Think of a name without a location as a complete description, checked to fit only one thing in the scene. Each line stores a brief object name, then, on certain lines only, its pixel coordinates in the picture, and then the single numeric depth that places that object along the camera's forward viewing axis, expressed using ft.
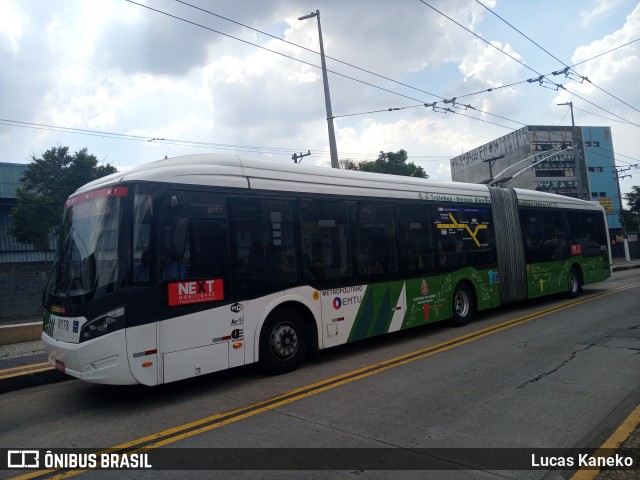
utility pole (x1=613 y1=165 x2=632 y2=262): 144.46
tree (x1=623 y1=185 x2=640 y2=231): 169.48
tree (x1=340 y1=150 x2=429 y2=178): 154.92
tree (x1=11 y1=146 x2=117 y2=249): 79.15
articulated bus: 19.76
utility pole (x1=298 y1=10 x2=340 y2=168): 52.85
